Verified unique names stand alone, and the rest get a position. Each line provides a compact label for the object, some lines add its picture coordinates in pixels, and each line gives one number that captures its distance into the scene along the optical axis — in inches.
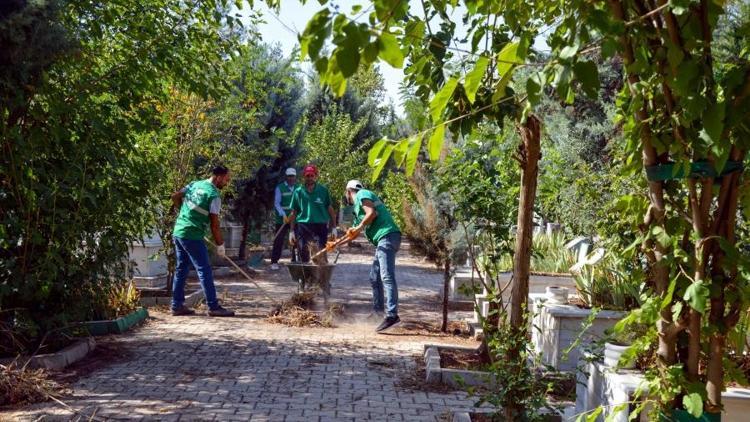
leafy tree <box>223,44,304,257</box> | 666.2
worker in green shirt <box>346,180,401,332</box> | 339.0
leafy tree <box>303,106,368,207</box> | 879.7
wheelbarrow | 383.9
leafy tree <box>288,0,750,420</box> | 79.4
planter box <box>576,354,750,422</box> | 157.2
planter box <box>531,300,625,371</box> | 239.9
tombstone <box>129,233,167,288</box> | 427.2
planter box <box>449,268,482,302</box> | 427.5
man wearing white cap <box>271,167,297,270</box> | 561.9
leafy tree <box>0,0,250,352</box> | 233.6
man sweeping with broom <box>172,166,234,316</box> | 359.9
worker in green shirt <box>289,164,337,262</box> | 466.9
